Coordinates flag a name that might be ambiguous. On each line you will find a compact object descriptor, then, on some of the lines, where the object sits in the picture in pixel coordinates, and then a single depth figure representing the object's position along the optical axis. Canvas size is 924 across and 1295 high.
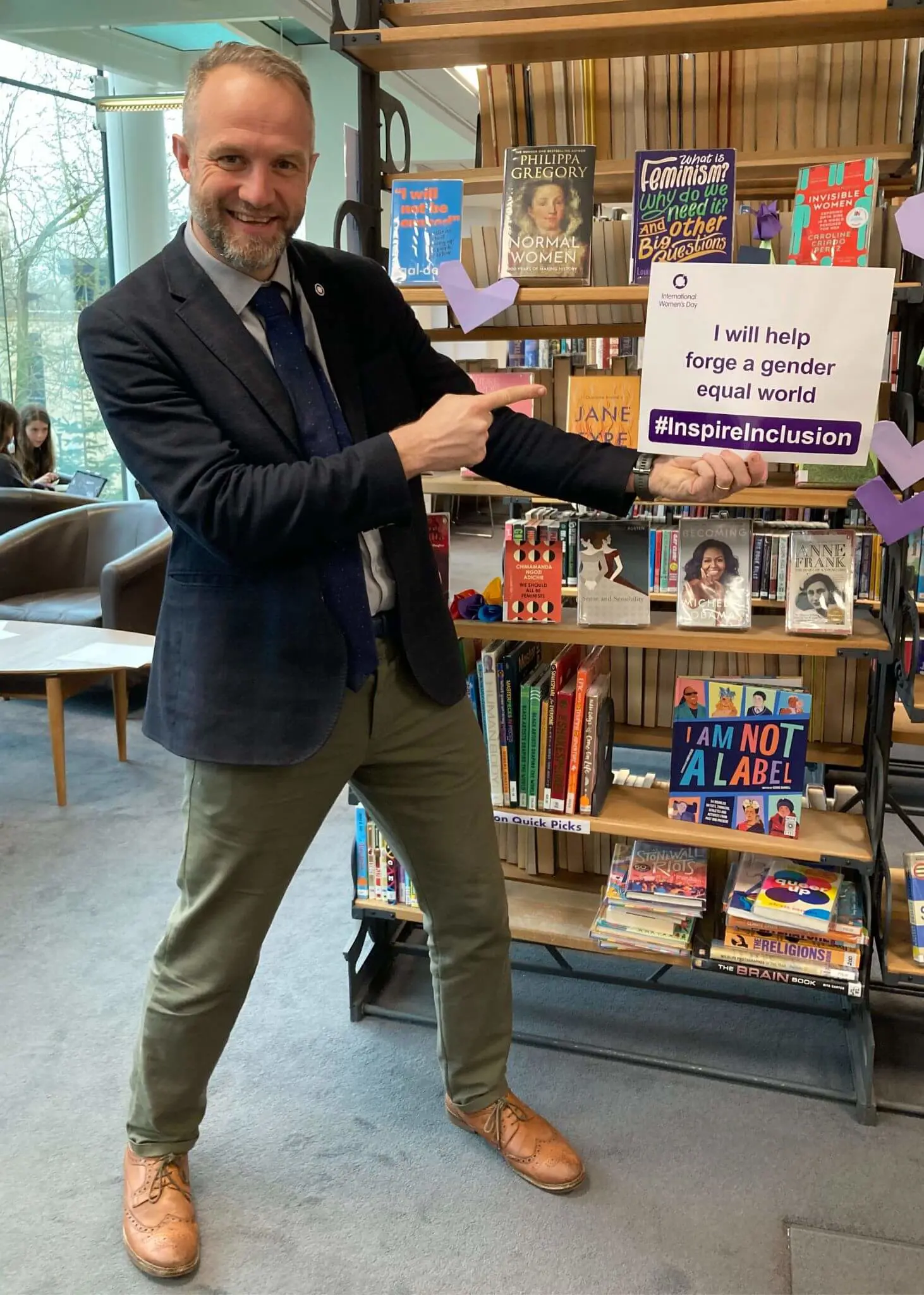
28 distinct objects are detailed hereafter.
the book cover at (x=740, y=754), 2.07
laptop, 5.83
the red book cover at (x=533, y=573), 2.11
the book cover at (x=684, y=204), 1.80
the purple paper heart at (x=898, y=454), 1.71
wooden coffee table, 3.60
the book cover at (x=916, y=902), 2.05
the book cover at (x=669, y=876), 2.19
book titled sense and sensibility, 2.07
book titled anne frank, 1.99
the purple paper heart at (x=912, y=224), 1.63
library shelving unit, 1.81
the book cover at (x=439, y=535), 2.15
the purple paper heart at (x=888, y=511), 1.75
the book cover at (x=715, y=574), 2.04
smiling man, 1.41
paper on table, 3.64
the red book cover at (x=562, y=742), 2.19
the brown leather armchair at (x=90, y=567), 4.41
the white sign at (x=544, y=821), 2.19
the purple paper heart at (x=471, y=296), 1.91
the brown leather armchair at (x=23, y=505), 5.41
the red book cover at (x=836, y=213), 1.78
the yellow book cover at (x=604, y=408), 2.12
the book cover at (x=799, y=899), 2.09
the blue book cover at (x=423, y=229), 1.98
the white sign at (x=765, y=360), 1.58
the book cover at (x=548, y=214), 1.89
